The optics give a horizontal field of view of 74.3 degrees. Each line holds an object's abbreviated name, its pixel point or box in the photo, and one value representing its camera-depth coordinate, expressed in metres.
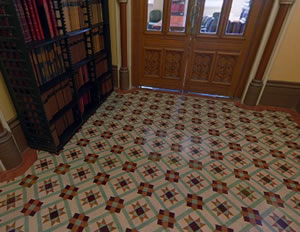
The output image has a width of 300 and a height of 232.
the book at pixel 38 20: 1.53
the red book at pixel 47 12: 1.57
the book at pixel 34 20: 1.50
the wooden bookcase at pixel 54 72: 1.48
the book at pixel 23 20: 1.42
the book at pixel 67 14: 1.89
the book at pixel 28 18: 1.46
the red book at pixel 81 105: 2.43
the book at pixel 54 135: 1.88
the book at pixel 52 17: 1.65
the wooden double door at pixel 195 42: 2.63
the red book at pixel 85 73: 2.44
